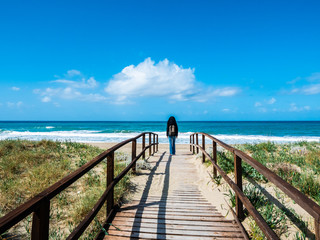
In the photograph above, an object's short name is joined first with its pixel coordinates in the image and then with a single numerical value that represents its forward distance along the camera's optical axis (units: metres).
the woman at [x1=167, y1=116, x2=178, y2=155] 9.22
